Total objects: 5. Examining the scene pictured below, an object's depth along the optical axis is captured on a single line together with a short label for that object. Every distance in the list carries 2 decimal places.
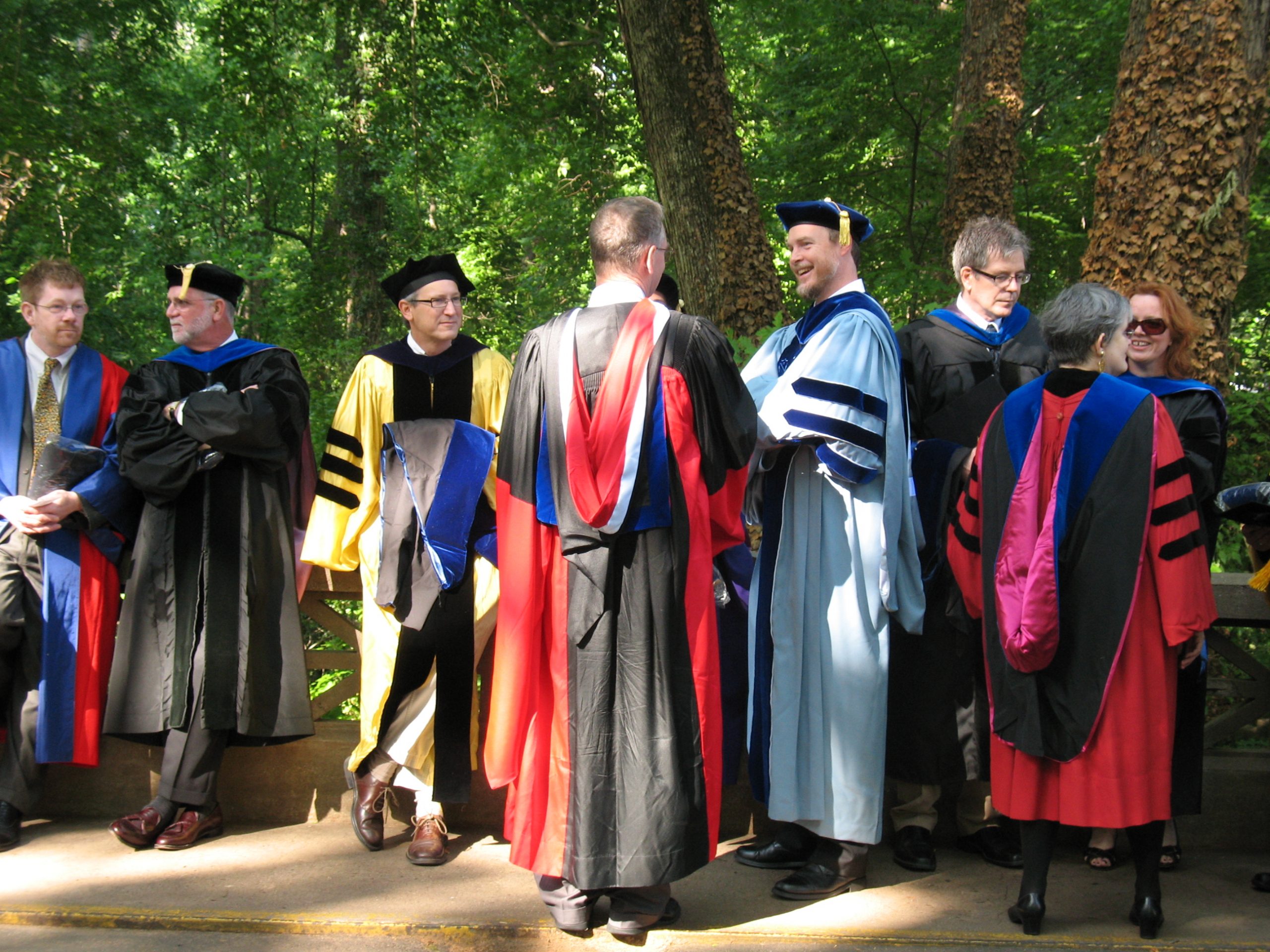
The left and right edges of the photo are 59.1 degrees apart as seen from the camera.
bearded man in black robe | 4.09
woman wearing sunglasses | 3.61
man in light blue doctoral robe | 3.64
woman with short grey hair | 3.22
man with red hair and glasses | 4.16
